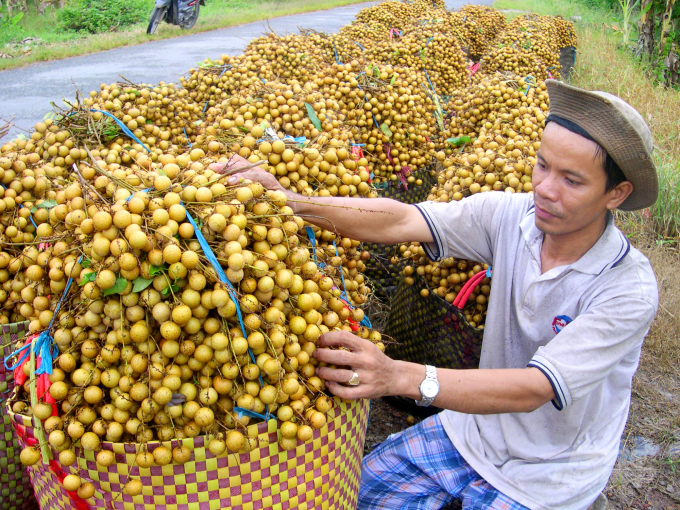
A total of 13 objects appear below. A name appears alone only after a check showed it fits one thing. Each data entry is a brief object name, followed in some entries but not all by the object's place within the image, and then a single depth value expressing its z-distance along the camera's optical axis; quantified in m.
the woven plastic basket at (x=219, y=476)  1.21
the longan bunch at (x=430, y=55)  4.85
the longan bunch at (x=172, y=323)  1.14
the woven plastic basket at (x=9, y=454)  1.64
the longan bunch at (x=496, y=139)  2.30
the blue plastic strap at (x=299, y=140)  1.95
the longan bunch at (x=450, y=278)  2.12
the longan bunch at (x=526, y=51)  5.20
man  1.44
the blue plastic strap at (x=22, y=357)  1.29
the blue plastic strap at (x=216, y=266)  1.16
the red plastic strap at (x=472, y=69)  5.87
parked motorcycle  11.98
